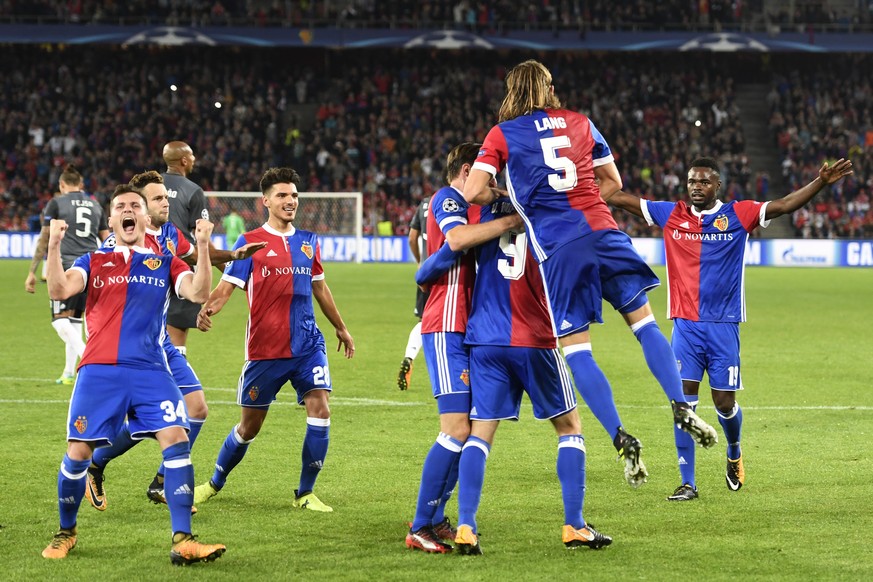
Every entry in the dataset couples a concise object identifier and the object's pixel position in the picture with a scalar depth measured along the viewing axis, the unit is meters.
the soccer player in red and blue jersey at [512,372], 11.63
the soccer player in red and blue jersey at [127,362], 11.23
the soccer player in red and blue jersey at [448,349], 11.82
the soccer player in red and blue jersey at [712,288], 15.08
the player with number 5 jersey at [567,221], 11.59
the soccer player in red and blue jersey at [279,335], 13.87
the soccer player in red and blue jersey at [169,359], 13.45
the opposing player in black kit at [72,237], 24.11
